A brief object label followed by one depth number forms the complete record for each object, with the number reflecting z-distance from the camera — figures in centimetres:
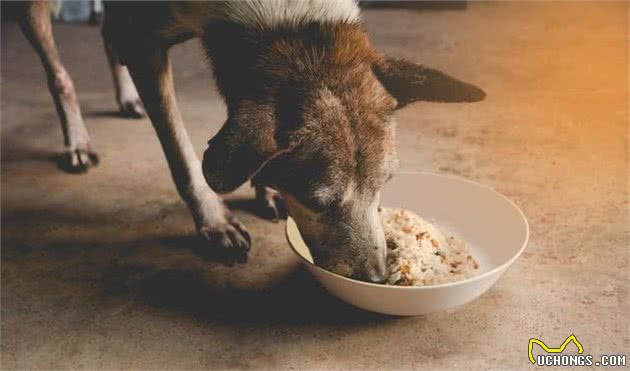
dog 70
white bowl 74
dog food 77
